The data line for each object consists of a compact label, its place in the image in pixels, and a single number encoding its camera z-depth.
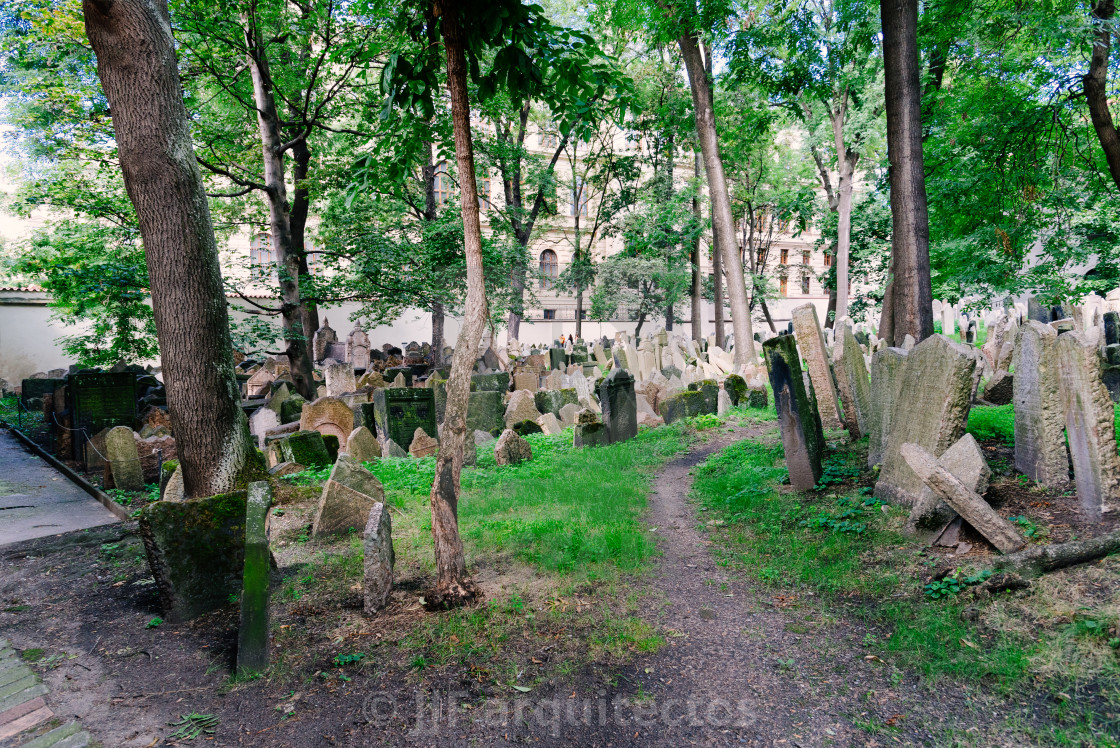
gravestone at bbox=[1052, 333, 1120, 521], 3.54
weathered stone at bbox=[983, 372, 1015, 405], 7.68
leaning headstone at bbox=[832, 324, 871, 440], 6.33
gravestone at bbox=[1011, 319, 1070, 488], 3.92
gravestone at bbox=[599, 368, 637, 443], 8.38
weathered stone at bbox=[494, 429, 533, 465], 7.26
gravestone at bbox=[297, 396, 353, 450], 8.24
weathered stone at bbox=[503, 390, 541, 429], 9.57
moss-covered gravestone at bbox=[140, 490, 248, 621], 3.54
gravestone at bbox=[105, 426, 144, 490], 6.86
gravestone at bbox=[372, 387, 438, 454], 8.16
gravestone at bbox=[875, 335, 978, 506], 4.04
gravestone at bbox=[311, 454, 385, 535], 4.83
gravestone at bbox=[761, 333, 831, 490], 5.12
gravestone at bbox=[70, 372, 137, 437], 8.54
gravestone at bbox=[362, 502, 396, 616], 3.48
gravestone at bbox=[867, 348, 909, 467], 4.97
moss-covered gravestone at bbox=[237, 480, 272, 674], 2.97
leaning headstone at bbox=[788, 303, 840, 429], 6.39
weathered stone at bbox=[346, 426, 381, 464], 7.41
